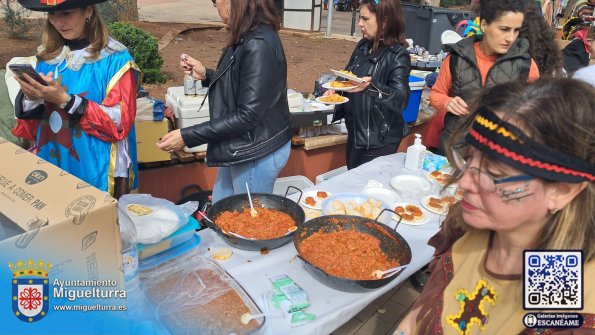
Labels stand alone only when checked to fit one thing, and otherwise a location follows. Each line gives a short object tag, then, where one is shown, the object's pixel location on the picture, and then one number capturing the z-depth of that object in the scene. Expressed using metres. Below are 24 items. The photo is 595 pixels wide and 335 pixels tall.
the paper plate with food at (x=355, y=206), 2.29
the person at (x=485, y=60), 2.87
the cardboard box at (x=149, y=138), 3.65
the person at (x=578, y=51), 4.67
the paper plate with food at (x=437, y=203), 2.46
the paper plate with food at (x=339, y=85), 3.10
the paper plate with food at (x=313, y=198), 2.42
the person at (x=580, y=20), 5.56
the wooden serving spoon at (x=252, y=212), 2.11
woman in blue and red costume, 2.22
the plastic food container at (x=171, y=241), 1.57
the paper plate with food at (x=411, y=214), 2.31
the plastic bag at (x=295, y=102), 4.21
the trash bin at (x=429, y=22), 10.20
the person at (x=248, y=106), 2.24
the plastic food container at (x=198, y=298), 1.45
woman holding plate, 3.04
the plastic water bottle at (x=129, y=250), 1.37
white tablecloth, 1.59
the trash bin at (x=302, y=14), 15.05
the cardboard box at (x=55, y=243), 1.01
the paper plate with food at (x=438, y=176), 2.84
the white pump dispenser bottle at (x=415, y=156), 3.01
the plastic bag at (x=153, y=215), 1.54
